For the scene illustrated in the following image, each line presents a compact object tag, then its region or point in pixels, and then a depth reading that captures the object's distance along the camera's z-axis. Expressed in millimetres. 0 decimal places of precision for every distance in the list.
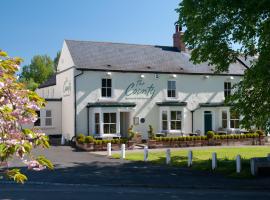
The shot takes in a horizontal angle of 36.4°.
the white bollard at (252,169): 18219
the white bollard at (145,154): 23803
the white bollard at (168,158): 22572
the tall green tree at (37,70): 89062
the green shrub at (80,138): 30922
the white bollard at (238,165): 18938
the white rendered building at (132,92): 33844
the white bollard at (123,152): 25197
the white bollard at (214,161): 20281
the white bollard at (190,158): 21620
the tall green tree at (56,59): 96888
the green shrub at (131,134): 32094
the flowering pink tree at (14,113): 4812
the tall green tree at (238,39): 17050
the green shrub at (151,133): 33281
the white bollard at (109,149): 26812
